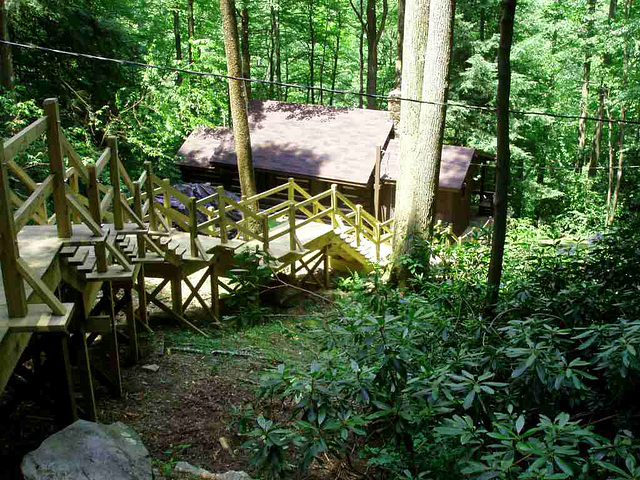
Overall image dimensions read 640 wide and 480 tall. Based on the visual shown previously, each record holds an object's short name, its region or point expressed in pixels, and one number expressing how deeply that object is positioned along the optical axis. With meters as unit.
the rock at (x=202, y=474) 5.41
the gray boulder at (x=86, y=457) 4.61
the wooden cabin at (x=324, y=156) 20.28
